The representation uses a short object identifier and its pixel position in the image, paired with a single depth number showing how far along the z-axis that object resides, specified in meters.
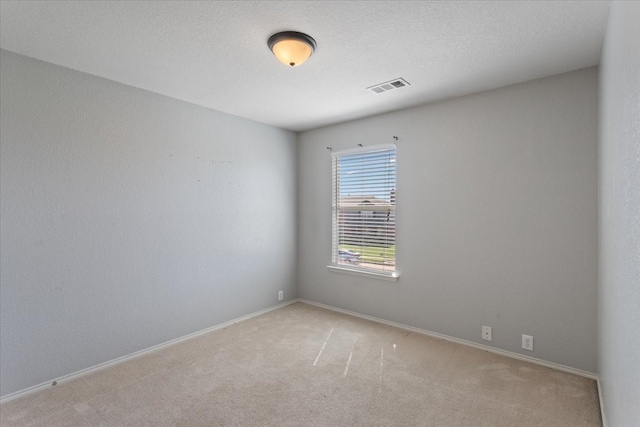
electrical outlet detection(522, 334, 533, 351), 2.78
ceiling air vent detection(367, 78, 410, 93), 2.85
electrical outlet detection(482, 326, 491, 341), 3.01
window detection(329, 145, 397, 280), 3.77
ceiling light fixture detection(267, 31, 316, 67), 2.07
